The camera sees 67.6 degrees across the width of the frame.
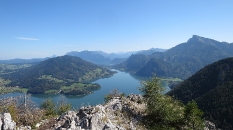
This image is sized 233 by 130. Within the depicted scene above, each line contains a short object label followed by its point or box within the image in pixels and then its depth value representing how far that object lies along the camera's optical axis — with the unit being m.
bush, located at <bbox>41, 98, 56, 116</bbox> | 73.21
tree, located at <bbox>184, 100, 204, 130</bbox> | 25.74
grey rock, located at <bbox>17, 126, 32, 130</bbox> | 19.90
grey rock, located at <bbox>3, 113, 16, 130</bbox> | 17.03
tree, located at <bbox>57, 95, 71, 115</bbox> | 55.81
